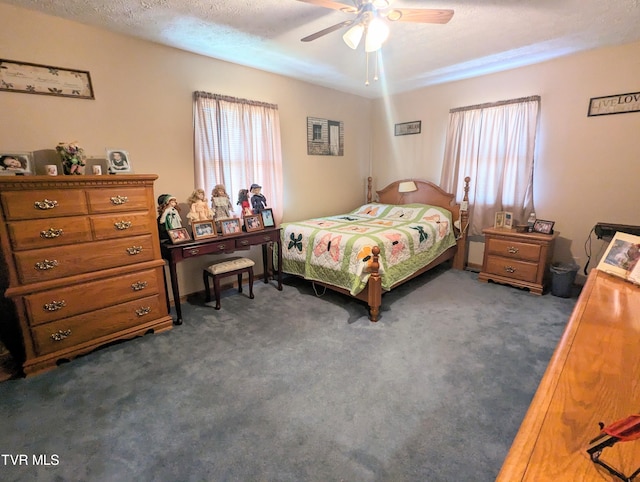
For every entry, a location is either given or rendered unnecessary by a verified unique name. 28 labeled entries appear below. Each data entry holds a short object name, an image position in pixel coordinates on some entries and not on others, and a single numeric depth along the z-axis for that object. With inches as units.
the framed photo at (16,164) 80.8
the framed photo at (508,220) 142.4
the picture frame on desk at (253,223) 128.1
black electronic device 115.0
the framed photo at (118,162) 96.9
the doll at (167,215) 108.1
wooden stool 118.3
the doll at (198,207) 115.4
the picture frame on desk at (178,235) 106.0
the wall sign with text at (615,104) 115.9
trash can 124.0
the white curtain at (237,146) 123.7
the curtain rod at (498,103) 135.5
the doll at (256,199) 135.6
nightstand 129.0
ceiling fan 71.5
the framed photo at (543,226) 132.4
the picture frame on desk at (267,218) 136.0
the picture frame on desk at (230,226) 120.0
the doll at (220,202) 124.0
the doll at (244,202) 133.0
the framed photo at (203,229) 111.2
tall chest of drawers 77.8
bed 110.4
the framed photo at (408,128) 177.9
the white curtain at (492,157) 139.9
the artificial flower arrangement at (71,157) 87.7
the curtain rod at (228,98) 120.4
